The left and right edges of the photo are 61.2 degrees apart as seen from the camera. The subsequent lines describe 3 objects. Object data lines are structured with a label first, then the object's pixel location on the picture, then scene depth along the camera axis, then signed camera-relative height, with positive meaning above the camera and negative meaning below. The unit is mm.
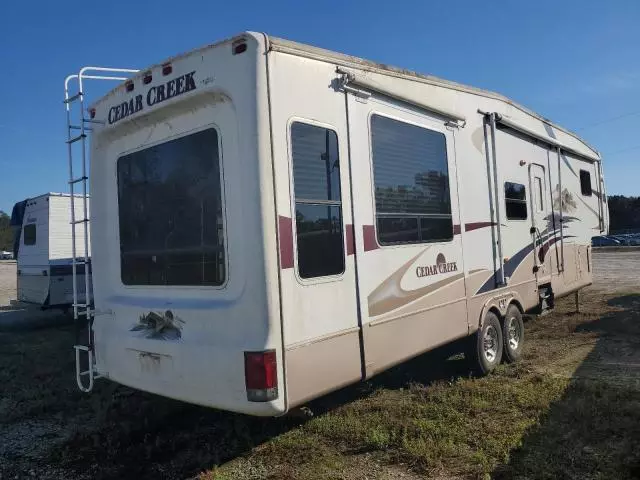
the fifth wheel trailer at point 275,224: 3541 +232
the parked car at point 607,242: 42516 -356
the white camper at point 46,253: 10844 +282
